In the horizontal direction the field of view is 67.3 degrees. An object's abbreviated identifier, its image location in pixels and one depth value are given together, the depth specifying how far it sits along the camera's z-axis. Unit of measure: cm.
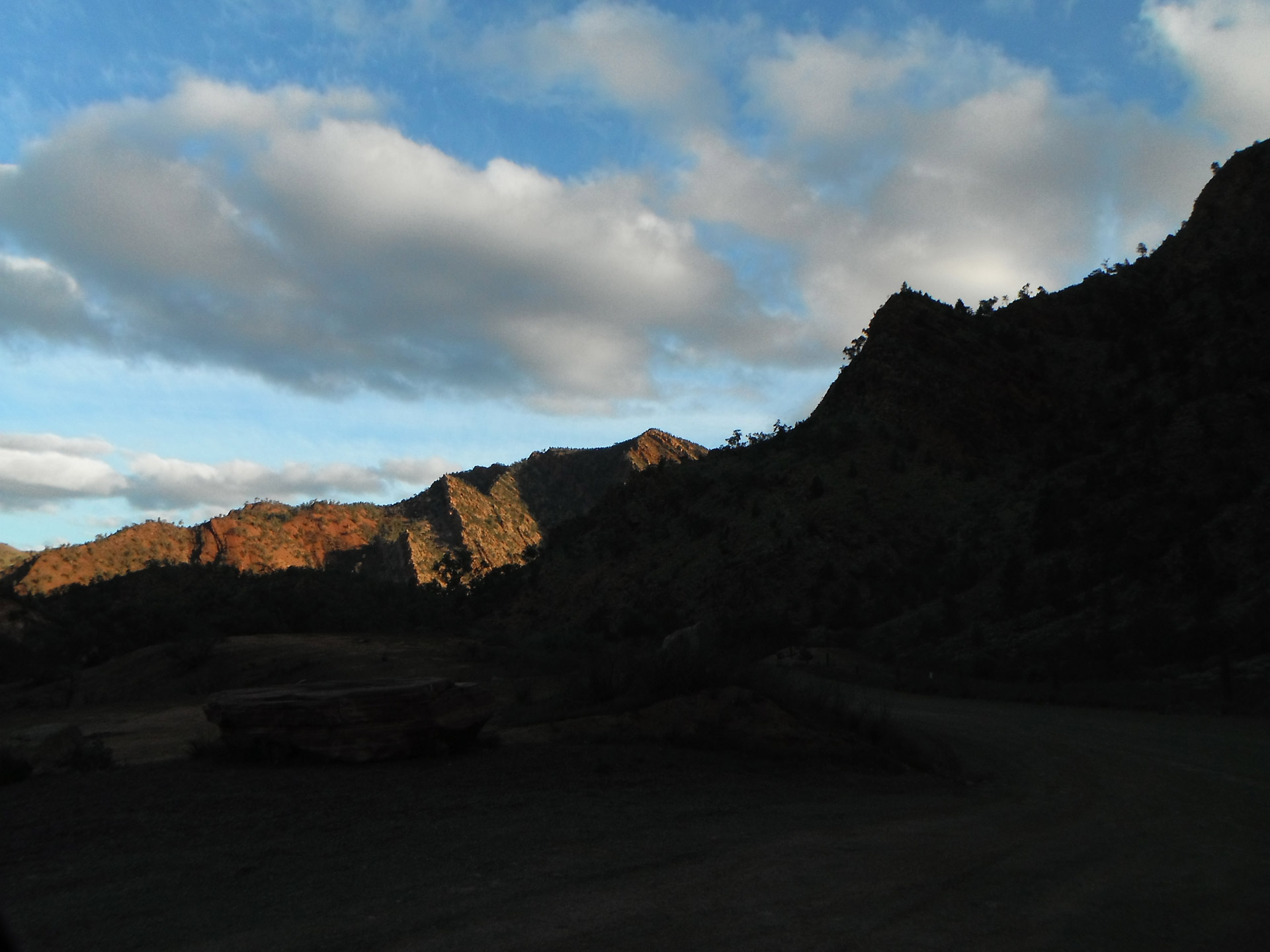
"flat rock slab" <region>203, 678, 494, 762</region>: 1073
